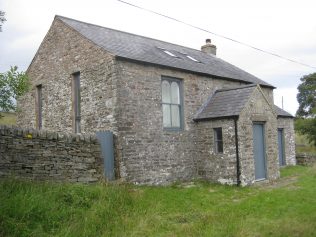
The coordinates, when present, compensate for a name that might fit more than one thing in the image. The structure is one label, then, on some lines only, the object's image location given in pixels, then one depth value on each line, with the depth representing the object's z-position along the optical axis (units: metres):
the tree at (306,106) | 30.36
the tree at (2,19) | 7.02
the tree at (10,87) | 7.09
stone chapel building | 12.63
